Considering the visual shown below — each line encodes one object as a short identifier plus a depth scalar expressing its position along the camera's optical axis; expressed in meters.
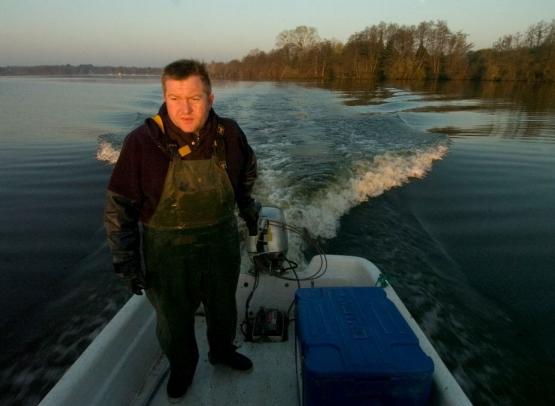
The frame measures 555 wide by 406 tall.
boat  2.16
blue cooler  1.96
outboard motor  3.54
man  1.97
